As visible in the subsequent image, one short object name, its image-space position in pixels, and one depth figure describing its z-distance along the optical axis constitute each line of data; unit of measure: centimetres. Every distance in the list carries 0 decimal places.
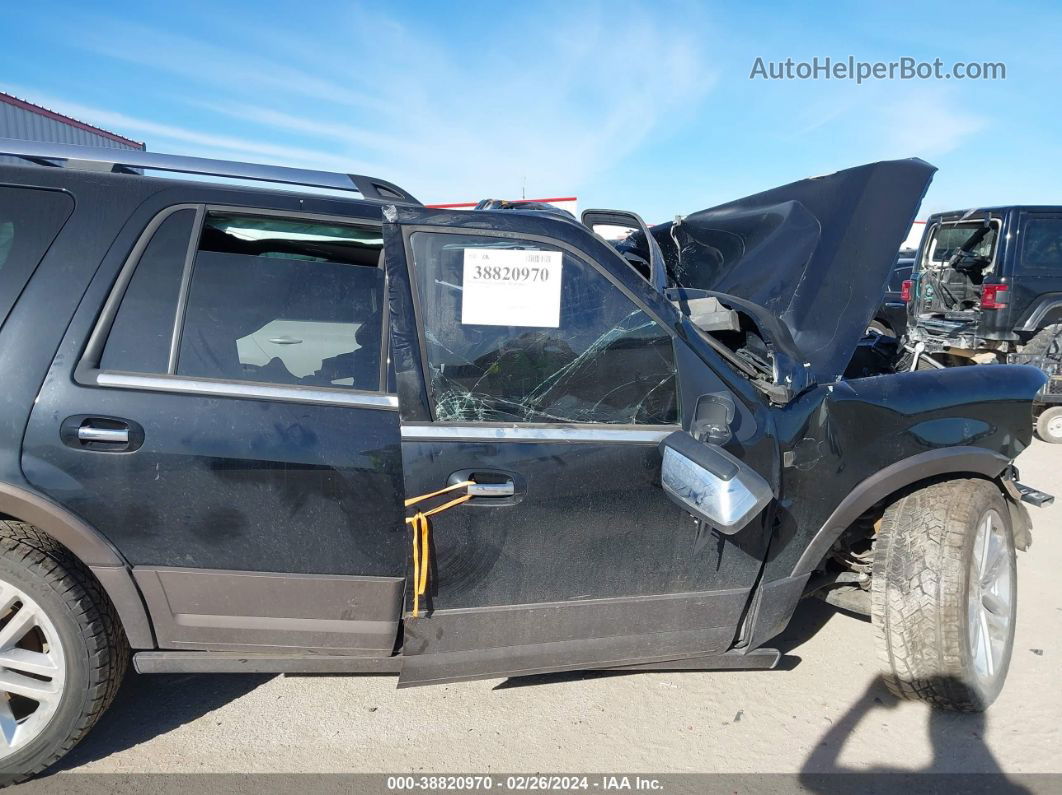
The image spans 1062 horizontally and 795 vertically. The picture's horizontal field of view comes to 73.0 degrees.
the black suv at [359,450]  224
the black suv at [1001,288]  816
